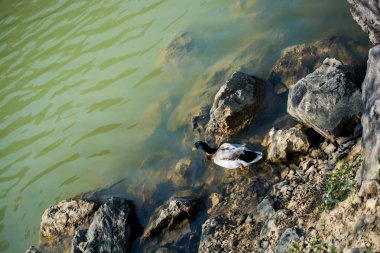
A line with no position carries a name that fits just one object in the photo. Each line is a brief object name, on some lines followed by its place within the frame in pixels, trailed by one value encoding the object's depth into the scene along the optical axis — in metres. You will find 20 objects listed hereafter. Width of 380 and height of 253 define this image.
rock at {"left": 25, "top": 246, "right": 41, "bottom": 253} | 7.98
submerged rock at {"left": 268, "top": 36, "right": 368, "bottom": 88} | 7.92
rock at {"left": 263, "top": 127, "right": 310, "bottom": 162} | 6.78
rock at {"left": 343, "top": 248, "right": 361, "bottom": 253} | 4.16
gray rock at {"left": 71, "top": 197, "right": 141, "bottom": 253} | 7.20
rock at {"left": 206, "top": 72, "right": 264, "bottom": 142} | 8.13
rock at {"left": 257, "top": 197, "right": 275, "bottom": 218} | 6.07
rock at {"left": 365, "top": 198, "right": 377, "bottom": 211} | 4.34
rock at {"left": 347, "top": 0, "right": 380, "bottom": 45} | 6.30
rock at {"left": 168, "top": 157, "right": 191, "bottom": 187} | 8.09
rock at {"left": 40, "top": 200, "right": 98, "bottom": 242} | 8.23
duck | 7.22
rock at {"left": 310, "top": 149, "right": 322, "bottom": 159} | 6.55
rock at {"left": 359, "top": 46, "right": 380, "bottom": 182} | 4.64
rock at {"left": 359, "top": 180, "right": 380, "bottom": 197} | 4.42
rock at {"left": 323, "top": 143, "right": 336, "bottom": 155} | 6.41
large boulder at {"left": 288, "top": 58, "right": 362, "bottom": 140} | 6.51
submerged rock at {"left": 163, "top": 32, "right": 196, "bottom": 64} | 11.08
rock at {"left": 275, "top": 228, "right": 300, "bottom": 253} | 5.11
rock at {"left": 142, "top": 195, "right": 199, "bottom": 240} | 7.07
